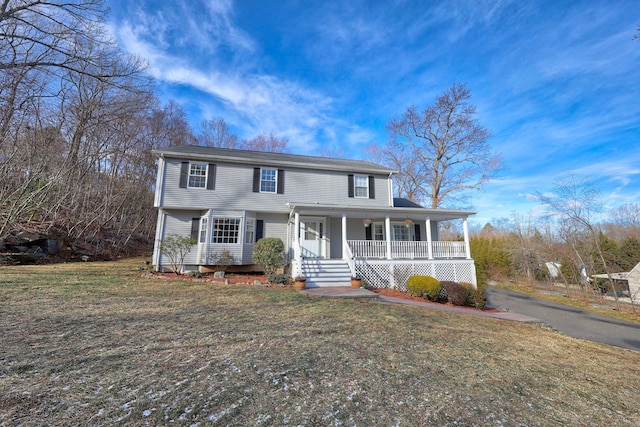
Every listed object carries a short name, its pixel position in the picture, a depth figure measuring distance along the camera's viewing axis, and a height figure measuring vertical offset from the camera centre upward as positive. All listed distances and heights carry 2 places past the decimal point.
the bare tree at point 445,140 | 21.56 +10.16
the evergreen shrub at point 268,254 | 10.91 +0.13
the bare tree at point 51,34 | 8.70 +7.67
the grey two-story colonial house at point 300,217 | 11.44 +1.98
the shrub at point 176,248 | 10.95 +0.35
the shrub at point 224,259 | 11.62 -0.10
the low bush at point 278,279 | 9.96 -0.83
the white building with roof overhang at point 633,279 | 16.30 -1.28
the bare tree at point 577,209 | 16.89 +3.30
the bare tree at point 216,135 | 26.88 +12.70
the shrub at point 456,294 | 9.76 -1.32
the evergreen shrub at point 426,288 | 9.75 -1.11
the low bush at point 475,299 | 9.95 -1.54
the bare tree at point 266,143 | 27.36 +12.02
